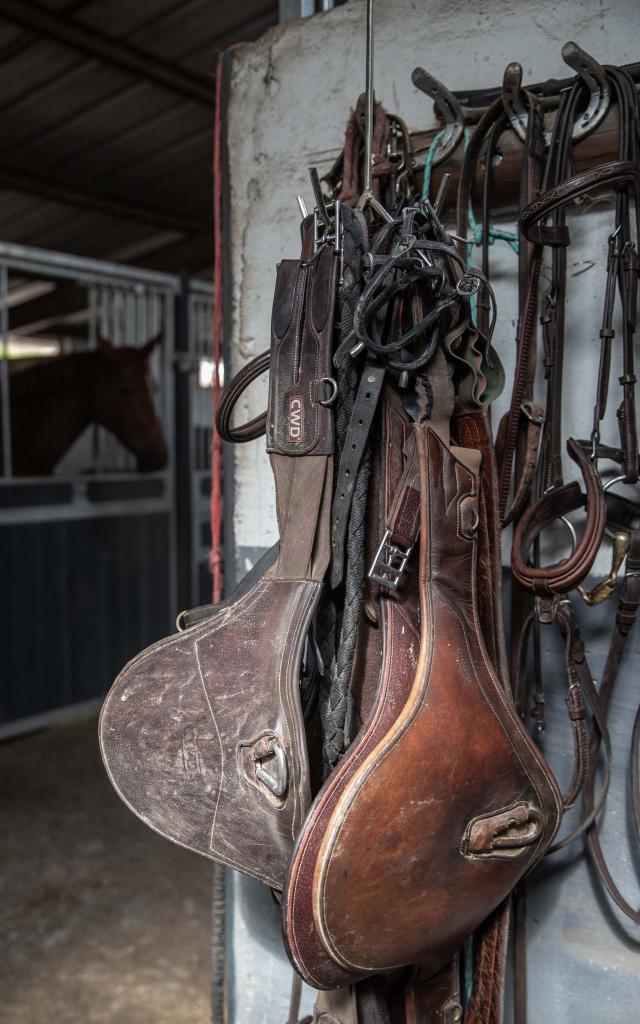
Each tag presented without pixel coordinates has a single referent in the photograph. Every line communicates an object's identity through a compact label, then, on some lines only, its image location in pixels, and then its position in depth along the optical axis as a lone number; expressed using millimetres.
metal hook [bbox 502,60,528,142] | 1086
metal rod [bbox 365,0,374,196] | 1013
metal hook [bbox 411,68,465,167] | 1149
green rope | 1157
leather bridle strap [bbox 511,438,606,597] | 942
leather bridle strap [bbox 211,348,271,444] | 1080
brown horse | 4219
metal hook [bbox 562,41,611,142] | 1028
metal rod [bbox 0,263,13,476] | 3584
